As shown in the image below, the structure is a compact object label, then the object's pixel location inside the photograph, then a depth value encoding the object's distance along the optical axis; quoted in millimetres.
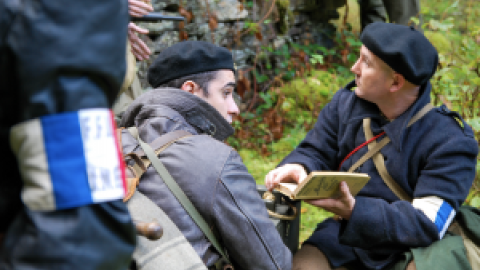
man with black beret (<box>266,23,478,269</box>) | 1733
